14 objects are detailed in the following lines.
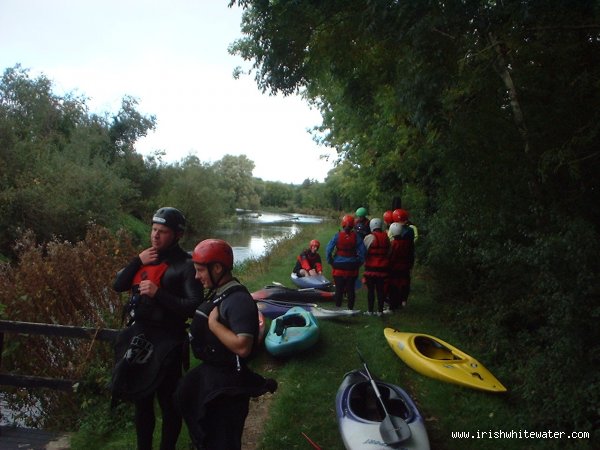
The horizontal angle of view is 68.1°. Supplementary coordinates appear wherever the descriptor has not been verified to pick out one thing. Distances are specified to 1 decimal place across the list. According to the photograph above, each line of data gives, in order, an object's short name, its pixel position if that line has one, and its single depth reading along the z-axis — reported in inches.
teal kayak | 226.7
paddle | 132.7
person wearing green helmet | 374.9
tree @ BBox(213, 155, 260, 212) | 2589.8
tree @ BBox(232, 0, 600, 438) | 151.5
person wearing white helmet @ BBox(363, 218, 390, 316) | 278.8
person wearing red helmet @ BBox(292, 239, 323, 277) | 417.7
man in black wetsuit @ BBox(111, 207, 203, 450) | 112.9
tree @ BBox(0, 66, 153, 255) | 699.4
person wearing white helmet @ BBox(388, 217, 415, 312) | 291.1
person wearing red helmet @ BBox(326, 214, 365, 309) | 289.6
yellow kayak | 192.1
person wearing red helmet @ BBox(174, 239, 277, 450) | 90.9
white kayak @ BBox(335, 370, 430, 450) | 135.0
